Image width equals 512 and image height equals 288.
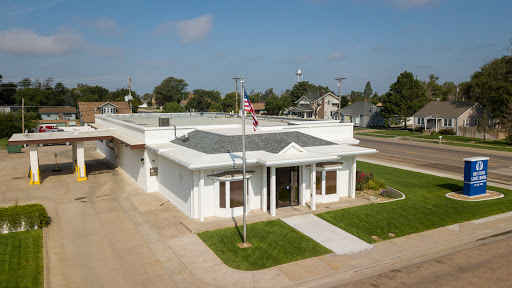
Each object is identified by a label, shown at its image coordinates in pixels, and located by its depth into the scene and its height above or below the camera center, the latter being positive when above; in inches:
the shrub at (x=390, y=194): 785.6 -171.5
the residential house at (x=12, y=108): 3438.0 +51.3
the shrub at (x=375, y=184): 845.2 -163.1
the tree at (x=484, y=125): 1884.8 -66.1
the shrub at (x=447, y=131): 2251.5 -112.0
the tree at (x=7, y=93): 4143.7 +227.3
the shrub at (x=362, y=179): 836.6 -151.9
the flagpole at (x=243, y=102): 501.1 +15.3
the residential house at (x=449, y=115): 2265.0 -14.7
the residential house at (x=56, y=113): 3469.5 +3.0
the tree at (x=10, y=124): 1977.1 -58.6
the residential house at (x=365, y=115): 2906.0 -17.0
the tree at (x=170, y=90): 5826.8 +362.3
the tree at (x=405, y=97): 2532.0 +107.7
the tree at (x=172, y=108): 3710.9 +54.0
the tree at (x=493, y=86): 2089.1 +158.2
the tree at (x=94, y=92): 4629.2 +273.4
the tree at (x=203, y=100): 4416.8 +162.7
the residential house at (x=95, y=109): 2696.9 +32.3
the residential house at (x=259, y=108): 3988.7 +53.8
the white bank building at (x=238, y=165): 645.3 -99.1
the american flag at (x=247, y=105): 532.4 +11.6
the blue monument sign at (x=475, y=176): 789.9 -135.8
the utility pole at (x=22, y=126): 1921.9 -65.3
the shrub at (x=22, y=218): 584.7 -166.9
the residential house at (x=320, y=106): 3289.9 +62.3
